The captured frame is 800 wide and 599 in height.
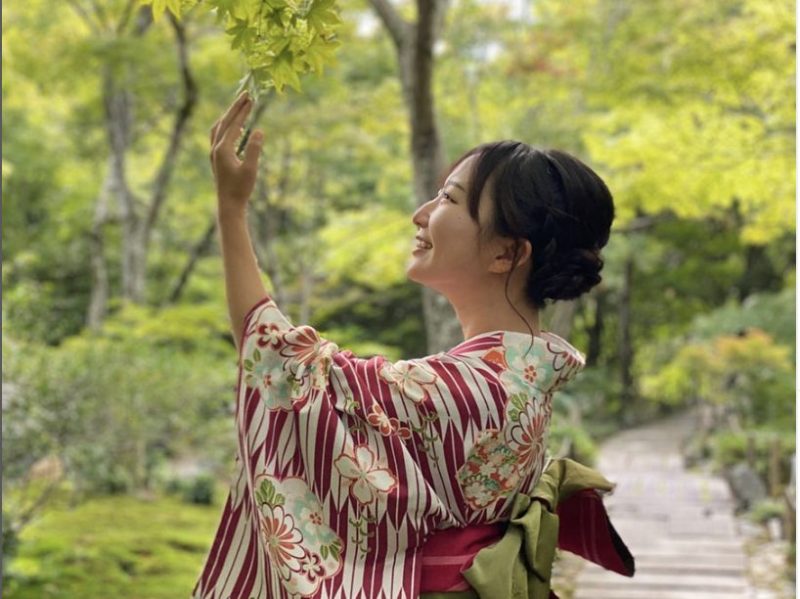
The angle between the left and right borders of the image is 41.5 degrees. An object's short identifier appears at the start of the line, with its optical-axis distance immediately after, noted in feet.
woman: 4.09
